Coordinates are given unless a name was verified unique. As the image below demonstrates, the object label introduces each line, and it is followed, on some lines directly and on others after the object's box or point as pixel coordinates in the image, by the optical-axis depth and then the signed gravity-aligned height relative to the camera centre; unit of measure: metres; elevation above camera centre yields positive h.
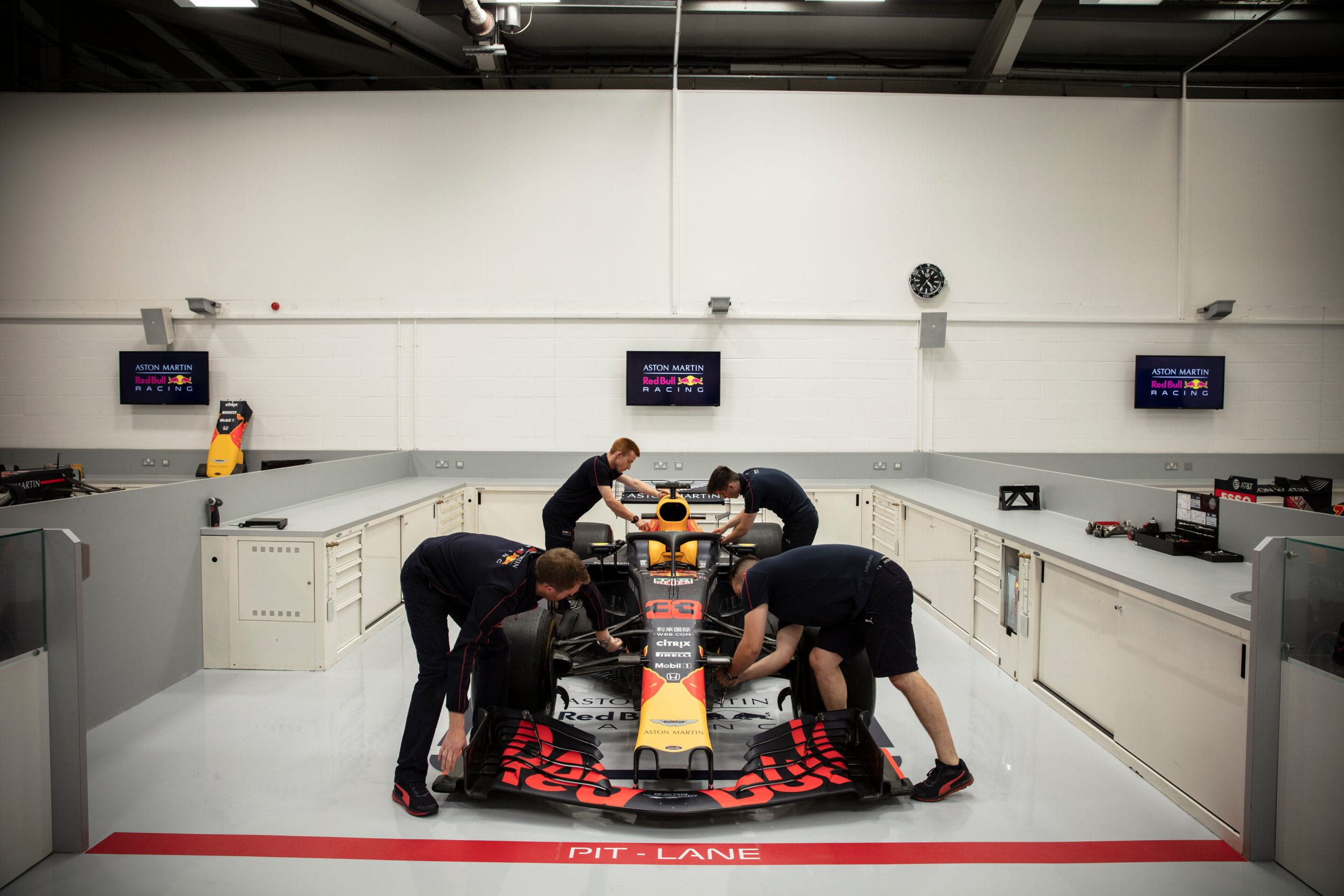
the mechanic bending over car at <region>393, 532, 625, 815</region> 2.24 -0.68
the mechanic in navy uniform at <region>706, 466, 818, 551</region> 3.77 -0.49
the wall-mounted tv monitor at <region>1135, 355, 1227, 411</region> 6.66 +0.42
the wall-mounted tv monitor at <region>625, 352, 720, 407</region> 6.61 +0.38
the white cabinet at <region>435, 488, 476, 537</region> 5.68 -0.84
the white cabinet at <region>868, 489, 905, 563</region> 5.61 -0.90
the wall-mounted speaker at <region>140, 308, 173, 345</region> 6.57 +0.84
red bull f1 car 2.35 -1.19
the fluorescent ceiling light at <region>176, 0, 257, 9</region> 5.12 +3.15
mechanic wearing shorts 2.56 -0.71
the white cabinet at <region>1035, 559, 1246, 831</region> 2.23 -1.00
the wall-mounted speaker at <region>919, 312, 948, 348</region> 6.60 +0.89
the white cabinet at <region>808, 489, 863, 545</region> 6.13 -0.85
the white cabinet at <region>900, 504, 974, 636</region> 4.40 -1.01
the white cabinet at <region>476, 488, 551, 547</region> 6.17 -0.88
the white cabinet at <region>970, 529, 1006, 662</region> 3.94 -1.02
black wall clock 6.65 +1.36
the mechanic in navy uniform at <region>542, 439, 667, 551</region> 4.09 -0.48
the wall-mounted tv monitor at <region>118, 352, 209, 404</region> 6.63 +0.34
